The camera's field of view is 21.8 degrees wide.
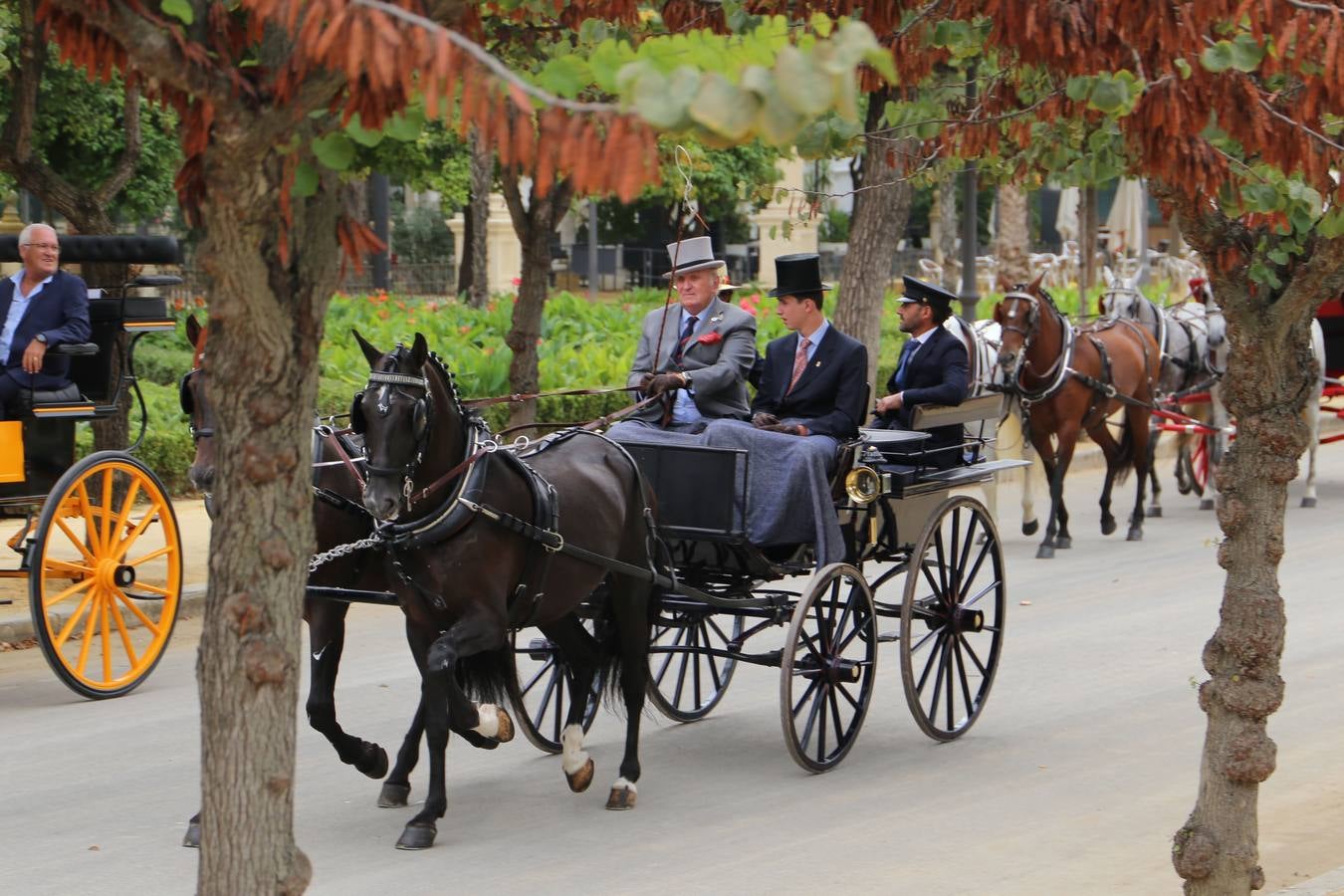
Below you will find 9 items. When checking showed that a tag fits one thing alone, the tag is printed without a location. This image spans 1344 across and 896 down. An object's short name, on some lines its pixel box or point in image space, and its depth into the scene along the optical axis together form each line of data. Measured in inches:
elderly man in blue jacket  714.9
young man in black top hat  655.3
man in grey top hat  655.3
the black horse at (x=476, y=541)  511.2
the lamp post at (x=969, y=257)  1505.6
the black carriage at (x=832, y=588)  615.1
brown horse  1102.9
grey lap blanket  615.7
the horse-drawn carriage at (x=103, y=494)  698.5
